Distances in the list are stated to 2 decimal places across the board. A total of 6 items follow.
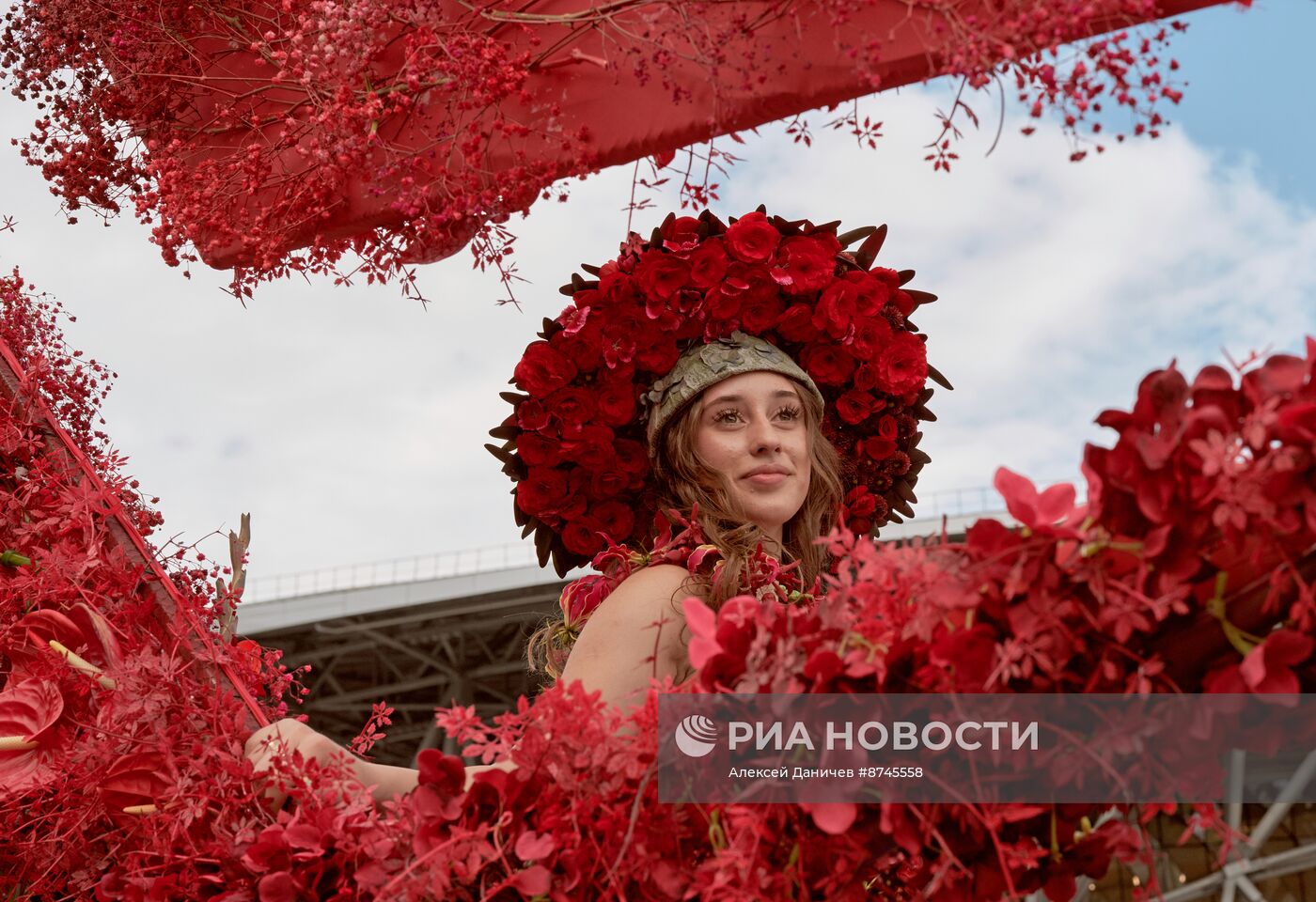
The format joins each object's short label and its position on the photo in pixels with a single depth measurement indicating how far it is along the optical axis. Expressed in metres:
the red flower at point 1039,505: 1.10
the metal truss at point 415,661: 13.91
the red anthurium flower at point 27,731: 1.84
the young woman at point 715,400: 2.39
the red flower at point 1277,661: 1.00
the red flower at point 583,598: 2.34
